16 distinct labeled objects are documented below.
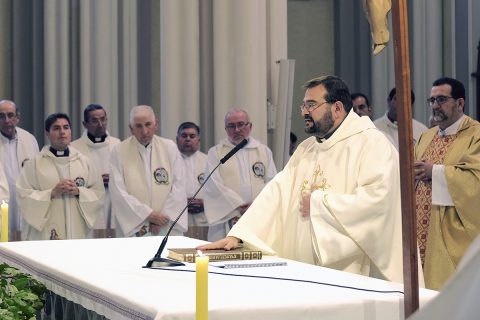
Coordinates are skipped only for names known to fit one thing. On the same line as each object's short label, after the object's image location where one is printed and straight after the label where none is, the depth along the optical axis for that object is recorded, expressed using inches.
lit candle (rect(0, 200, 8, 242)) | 173.9
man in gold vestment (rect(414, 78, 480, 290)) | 229.3
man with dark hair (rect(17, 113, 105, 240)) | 310.2
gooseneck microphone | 140.5
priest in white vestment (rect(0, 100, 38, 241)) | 341.1
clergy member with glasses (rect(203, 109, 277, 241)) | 323.0
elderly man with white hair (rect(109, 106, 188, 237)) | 309.4
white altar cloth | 105.7
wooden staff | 110.2
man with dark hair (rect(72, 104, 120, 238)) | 350.3
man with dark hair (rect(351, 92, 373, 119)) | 363.9
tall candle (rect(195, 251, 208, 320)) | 93.7
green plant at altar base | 130.4
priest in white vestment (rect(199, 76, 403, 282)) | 168.9
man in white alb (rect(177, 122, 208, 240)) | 343.0
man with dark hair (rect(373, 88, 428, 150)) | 363.3
